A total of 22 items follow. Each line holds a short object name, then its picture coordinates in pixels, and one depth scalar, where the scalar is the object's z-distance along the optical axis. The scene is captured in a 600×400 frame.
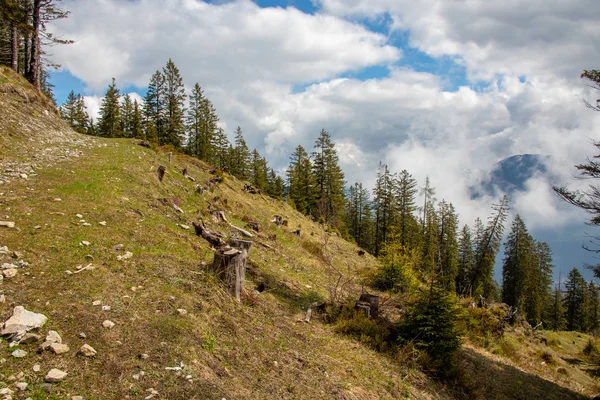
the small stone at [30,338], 4.56
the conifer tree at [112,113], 54.22
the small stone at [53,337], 4.68
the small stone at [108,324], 5.32
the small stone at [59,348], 4.56
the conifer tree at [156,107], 48.97
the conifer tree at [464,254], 60.62
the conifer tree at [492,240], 39.06
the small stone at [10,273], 5.75
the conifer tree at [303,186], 51.31
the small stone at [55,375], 4.16
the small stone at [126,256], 7.48
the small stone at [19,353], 4.34
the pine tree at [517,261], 52.78
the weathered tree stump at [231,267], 7.89
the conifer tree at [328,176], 49.47
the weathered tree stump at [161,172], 16.15
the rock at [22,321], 4.62
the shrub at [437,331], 8.89
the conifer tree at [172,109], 48.91
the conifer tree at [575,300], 59.38
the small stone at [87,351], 4.70
